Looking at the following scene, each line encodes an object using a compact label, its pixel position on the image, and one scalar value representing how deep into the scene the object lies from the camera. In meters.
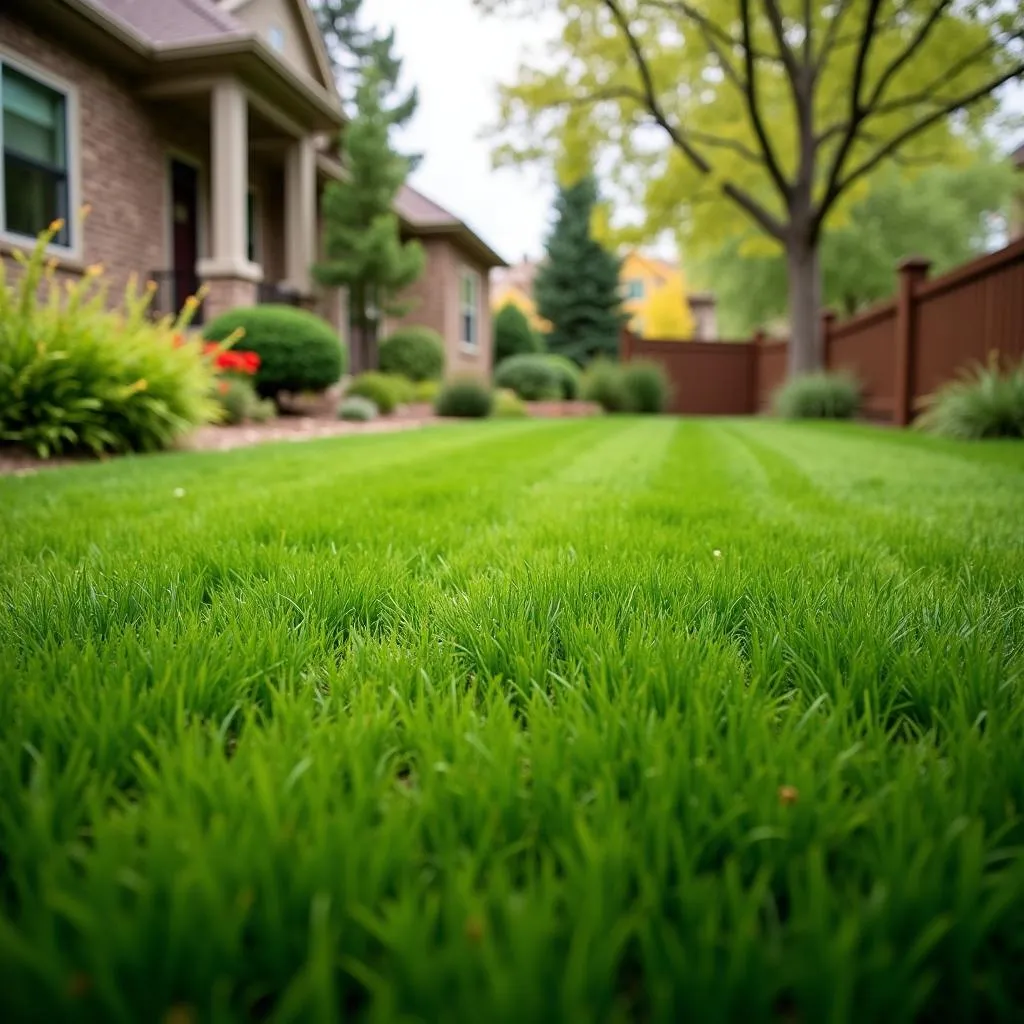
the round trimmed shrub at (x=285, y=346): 10.12
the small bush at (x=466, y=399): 13.01
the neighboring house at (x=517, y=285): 52.17
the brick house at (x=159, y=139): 9.38
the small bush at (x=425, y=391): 15.09
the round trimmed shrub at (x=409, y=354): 16.17
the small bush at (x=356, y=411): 11.44
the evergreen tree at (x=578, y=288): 32.50
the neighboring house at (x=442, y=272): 17.92
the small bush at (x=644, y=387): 15.77
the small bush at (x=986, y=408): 6.69
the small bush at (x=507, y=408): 14.42
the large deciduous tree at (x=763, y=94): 11.94
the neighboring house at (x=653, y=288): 53.74
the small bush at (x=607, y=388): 15.73
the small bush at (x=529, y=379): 19.34
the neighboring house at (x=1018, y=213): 21.69
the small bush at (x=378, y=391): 12.80
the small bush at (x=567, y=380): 22.06
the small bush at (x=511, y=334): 27.62
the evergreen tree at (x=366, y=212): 13.70
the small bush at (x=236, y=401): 8.89
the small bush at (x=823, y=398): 11.74
